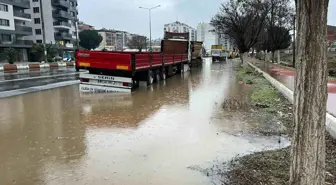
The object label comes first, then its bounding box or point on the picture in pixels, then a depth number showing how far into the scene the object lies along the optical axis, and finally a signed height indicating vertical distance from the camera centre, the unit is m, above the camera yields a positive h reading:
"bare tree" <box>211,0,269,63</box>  33.00 +3.51
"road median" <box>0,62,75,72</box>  32.97 -1.35
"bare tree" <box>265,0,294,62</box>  37.34 +3.83
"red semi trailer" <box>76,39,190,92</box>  13.54 -0.66
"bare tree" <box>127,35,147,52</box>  80.44 +3.20
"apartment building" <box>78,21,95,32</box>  120.59 +11.45
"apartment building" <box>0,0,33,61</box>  53.88 +5.39
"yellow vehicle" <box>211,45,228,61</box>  59.91 -0.04
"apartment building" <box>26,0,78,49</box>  70.56 +8.03
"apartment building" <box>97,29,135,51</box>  128.68 +7.31
